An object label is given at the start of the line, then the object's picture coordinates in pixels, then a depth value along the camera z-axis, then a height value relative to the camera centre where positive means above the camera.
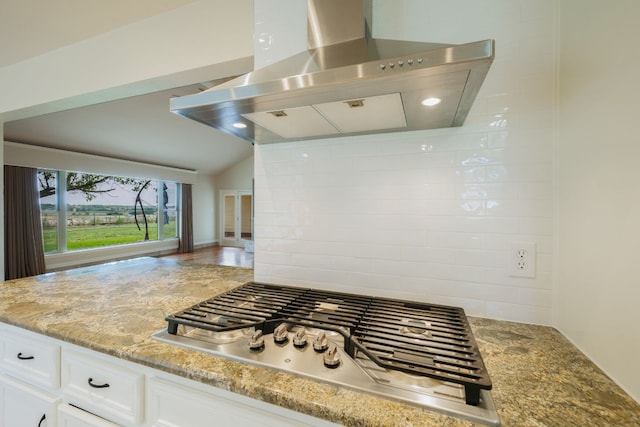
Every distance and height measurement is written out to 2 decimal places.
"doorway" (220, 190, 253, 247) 9.34 -0.30
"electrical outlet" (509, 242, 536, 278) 0.99 -0.19
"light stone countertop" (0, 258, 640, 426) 0.56 -0.42
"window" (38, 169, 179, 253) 5.42 +0.01
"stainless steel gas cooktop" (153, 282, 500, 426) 0.60 -0.38
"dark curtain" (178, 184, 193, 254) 8.16 -0.37
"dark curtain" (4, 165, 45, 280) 4.66 -0.23
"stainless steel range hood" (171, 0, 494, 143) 0.67 +0.34
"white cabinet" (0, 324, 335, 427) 0.70 -0.56
